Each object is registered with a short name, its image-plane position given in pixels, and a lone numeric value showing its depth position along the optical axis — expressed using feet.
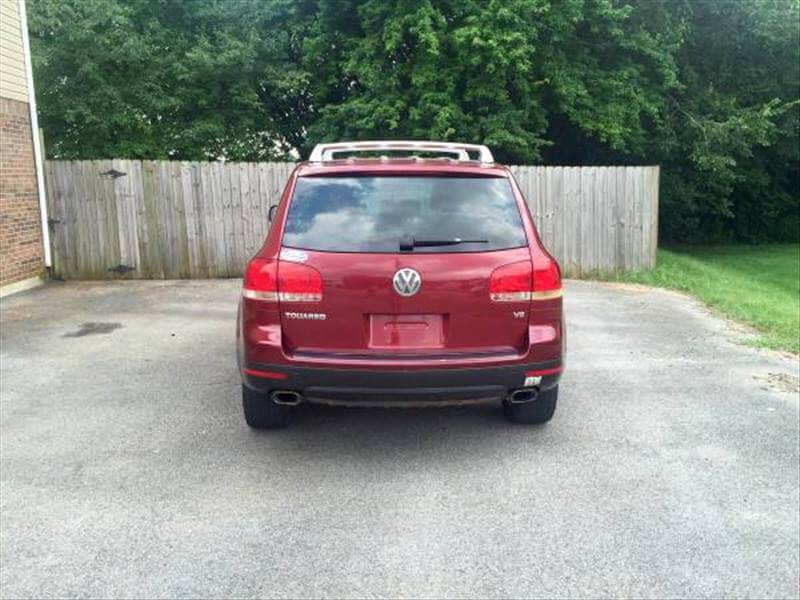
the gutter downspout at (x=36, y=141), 35.58
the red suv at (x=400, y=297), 13.21
